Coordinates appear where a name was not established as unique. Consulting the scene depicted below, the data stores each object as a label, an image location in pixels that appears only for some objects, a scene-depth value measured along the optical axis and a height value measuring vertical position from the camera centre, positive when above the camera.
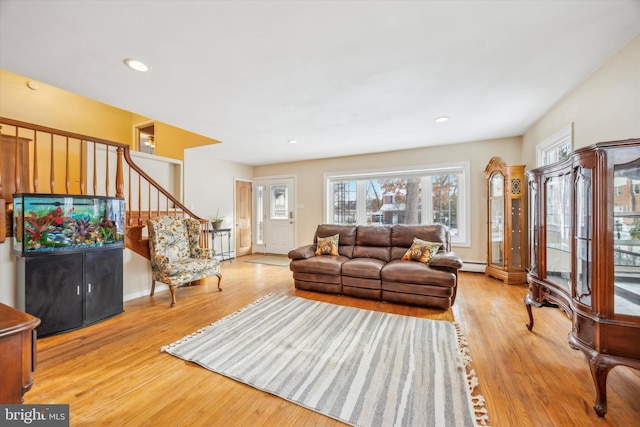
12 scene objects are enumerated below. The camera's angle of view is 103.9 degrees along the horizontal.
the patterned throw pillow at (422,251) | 3.29 -0.48
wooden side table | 0.71 -0.42
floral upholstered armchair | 3.07 -0.54
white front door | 6.20 -0.01
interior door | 6.16 -0.09
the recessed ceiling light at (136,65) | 2.04 +1.25
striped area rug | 1.44 -1.10
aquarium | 2.19 -0.08
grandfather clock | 3.78 -0.11
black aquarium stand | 2.21 -0.70
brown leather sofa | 2.89 -0.66
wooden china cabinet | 1.37 -0.25
